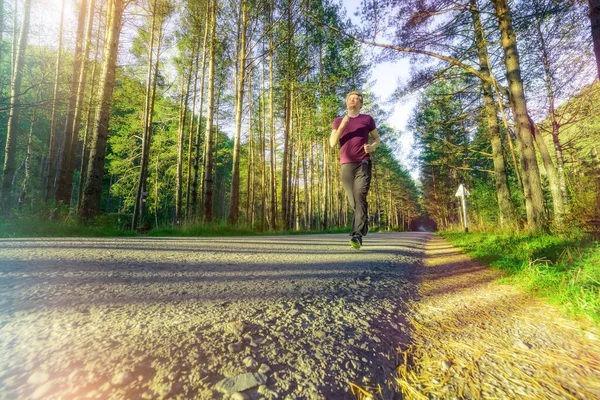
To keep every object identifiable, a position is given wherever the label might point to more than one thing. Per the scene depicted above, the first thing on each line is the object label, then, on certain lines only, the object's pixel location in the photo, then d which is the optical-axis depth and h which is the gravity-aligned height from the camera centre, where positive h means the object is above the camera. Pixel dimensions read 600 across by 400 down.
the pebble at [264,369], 0.78 -0.42
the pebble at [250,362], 0.81 -0.41
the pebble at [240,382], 0.69 -0.42
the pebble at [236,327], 1.02 -0.39
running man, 3.67 +1.07
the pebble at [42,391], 0.61 -0.37
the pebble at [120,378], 0.66 -0.38
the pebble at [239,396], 0.66 -0.42
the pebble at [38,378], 0.65 -0.37
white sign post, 14.73 +1.84
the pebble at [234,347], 0.88 -0.40
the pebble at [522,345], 1.10 -0.51
